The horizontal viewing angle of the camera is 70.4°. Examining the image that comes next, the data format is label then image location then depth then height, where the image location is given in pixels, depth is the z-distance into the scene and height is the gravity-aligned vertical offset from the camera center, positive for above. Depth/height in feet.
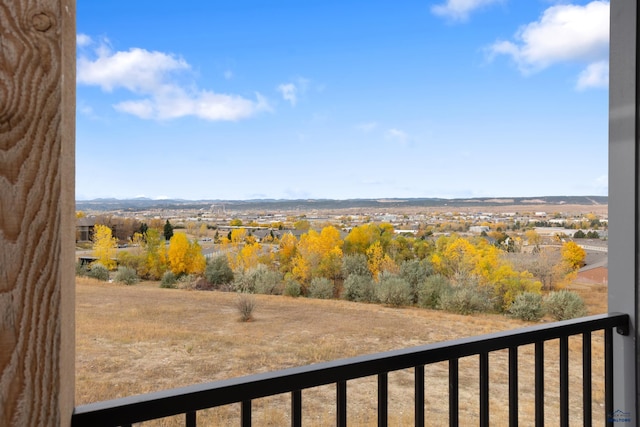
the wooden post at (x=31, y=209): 1.58 -0.01
